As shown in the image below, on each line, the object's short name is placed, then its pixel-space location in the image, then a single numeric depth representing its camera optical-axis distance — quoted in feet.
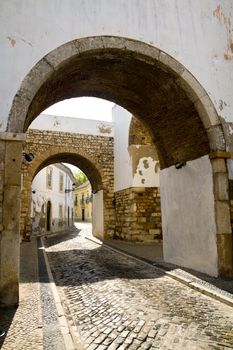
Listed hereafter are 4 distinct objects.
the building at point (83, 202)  139.23
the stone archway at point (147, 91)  15.15
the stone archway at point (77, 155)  42.88
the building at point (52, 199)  60.09
